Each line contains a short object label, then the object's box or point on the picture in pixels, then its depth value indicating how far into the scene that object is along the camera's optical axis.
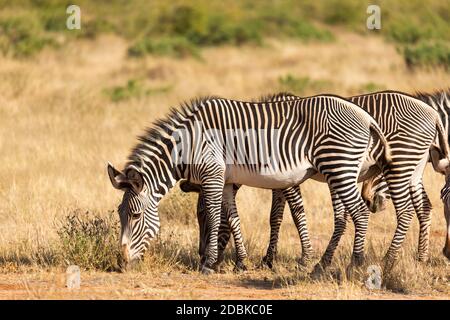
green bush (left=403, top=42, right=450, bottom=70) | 21.70
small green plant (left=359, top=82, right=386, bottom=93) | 19.25
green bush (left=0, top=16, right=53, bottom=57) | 21.81
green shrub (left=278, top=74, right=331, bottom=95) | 19.17
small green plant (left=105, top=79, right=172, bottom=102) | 18.11
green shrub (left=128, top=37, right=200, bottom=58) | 26.02
